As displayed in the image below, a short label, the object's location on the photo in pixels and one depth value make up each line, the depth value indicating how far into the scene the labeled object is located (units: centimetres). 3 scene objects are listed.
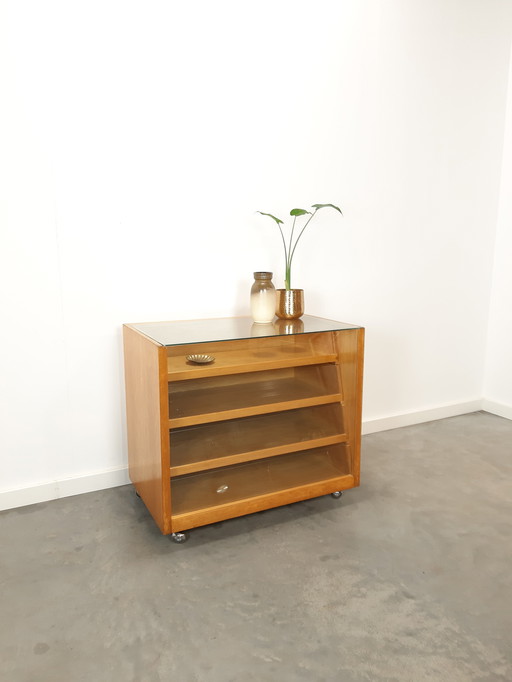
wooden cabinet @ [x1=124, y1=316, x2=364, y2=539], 203
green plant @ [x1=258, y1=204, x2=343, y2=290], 281
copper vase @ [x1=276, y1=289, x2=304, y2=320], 250
